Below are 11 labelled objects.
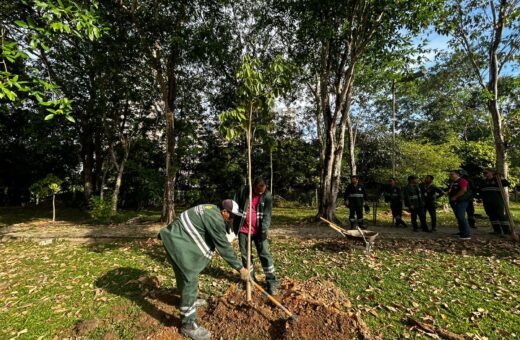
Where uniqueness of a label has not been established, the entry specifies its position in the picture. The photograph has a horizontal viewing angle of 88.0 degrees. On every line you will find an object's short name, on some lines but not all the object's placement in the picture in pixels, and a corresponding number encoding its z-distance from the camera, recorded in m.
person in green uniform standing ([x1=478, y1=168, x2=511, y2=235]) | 7.94
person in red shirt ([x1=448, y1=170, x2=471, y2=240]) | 7.55
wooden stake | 3.86
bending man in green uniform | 3.51
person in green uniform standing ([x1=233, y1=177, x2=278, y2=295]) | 4.53
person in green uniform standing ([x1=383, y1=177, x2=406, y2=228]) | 10.18
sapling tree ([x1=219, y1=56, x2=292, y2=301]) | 4.07
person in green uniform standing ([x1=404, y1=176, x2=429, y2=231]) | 9.06
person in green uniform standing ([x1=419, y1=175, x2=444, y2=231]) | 8.98
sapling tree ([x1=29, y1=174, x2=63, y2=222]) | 11.75
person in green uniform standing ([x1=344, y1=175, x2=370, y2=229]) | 9.41
